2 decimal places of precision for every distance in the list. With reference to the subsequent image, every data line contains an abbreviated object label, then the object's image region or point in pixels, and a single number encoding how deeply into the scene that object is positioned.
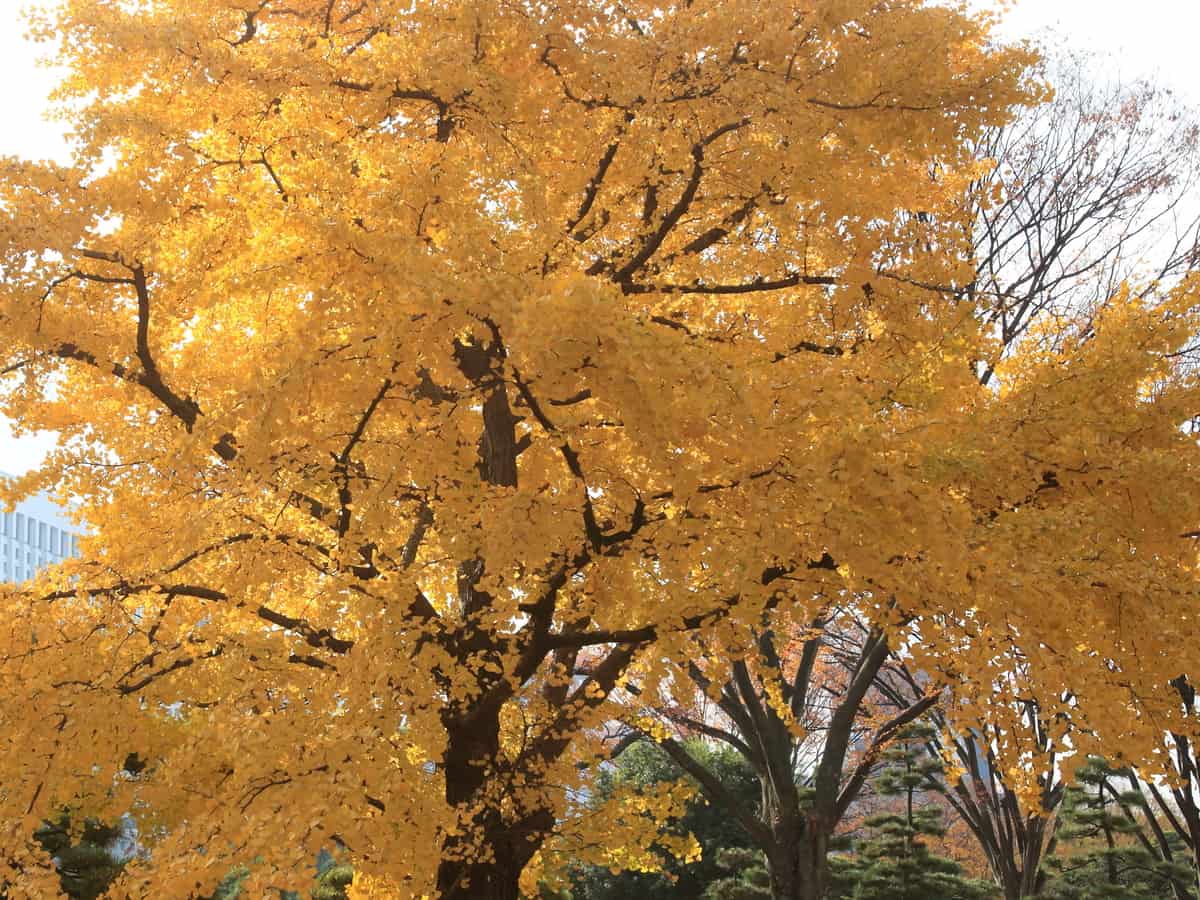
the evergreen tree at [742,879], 16.72
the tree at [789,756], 10.84
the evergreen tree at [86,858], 11.70
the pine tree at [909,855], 17.02
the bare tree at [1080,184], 11.26
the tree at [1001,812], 14.17
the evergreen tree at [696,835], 18.64
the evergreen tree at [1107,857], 15.34
